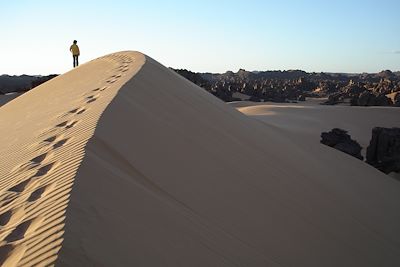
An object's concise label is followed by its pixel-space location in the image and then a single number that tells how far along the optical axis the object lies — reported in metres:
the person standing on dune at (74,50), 17.39
